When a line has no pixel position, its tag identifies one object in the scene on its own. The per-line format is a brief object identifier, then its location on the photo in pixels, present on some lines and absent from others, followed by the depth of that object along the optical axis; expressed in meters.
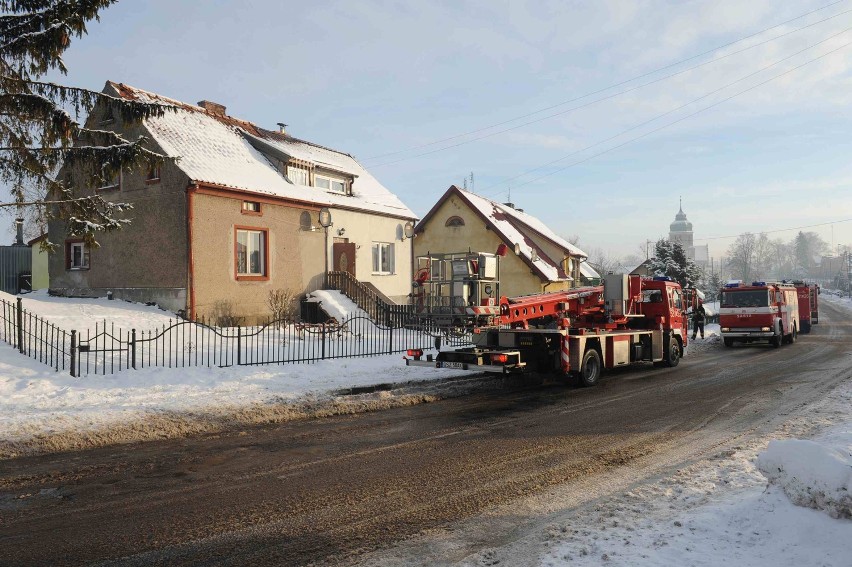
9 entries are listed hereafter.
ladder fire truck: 12.35
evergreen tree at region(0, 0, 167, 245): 11.43
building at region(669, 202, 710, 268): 168.62
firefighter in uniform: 26.22
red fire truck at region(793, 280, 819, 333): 33.22
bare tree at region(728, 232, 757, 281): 145.38
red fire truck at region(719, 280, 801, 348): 23.83
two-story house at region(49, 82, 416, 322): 19.30
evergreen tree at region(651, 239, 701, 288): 50.06
